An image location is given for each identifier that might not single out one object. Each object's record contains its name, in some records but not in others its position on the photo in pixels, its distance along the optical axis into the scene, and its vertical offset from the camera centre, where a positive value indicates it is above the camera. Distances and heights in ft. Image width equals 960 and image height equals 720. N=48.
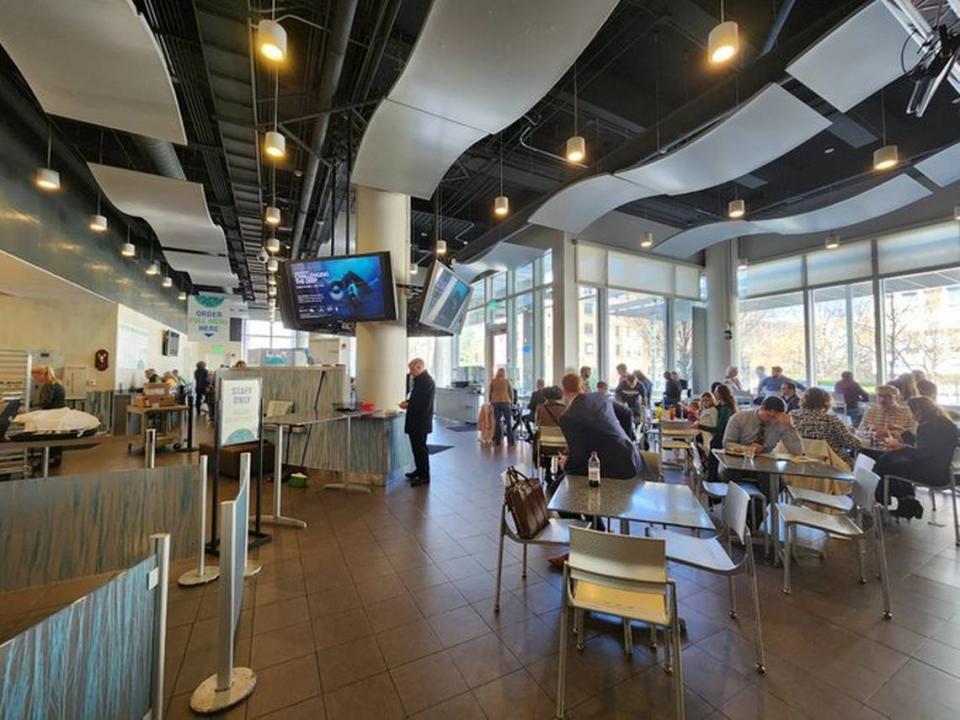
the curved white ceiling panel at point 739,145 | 14.24 +8.97
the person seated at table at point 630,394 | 21.83 -1.24
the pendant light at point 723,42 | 9.98 +8.08
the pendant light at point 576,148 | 14.69 +7.93
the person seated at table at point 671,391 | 26.96 -1.32
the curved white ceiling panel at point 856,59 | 10.85 +9.15
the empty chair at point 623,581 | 5.54 -2.96
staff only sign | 10.46 -1.14
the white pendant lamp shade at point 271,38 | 9.56 +7.70
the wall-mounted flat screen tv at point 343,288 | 17.16 +3.44
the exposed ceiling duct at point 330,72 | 11.30 +9.65
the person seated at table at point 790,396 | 22.03 -1.31
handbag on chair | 7.89 -2.63
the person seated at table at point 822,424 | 13.32 -1.73
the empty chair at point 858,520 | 8.48 -3.46
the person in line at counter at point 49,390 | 20.96 -1.20
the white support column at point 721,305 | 33.73 +5.48
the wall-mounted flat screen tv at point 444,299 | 19.52 +3.67
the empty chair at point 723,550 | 6.64 -3.14
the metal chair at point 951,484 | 11.98 -3.35
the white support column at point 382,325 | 19.17 +2.09
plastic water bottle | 8.83 -2.25
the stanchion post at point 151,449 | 11.06 -2.22
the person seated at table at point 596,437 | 9.99 -1.65
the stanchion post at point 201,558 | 9.53 -4.57
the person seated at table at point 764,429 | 12.00 -1.74
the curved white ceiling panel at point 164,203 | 18.69 +8.43
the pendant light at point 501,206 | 19.02 +7.59
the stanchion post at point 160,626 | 4.60 -2.92
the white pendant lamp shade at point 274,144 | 13.48 +7.43
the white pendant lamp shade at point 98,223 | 22.77 +8.06
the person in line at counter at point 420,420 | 17.74 -2.19
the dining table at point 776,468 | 9.86 -2.38
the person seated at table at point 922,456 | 12.27 -2.59
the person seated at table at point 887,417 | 15.02 -1.67
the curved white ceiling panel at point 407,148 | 13.50 +8.16
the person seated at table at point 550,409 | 16.17 -1.55
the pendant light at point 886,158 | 15.60 +8.21
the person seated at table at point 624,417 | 14.27 -1.63
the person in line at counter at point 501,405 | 27.25 -2.33
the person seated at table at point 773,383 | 25.57 -0.73
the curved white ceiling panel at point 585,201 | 20.29 +9.08
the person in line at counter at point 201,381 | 35.68 -1.14
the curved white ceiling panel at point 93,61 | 9.82 +8.40
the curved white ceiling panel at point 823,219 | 21.86 +9.34
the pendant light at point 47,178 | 17.08 +7.92
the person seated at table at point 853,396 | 22.31 -1.32
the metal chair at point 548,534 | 7.90 -3.28
